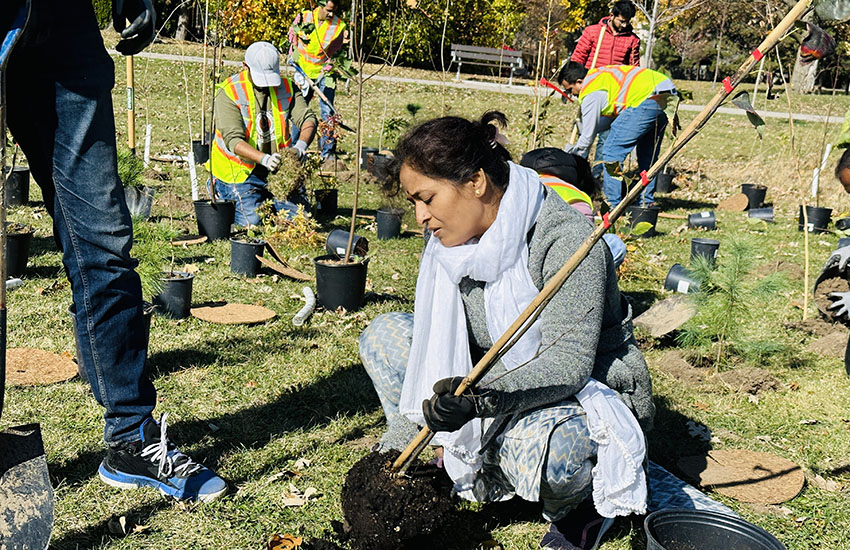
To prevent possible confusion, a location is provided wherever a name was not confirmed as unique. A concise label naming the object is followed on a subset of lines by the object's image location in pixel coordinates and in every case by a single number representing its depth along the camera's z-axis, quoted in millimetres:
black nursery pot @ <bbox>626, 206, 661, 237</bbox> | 7371
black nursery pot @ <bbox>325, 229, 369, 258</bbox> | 5150
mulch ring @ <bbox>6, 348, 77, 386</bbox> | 3434
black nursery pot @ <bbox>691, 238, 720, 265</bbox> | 6125
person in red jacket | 8242
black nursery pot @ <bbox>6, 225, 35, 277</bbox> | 4656
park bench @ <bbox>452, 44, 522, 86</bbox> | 19292
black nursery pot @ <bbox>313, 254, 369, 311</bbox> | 4660
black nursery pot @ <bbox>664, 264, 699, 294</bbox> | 5299
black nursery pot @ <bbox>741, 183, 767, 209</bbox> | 9398
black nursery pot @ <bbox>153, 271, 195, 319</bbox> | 4285
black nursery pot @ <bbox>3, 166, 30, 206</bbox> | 6438
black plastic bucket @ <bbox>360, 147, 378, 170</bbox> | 9756
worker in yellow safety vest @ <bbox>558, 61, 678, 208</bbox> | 7141
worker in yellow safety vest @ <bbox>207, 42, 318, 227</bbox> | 6207
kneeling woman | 2236
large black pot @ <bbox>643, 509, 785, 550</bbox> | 2191
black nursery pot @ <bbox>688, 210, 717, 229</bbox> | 8016
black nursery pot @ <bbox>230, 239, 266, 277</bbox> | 5309
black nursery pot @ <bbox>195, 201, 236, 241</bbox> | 6004
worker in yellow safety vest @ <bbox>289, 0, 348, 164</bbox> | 8758
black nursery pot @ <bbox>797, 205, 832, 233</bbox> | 8047
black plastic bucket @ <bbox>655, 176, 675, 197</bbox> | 10061
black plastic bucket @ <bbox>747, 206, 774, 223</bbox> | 8516
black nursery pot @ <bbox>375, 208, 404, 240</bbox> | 6625
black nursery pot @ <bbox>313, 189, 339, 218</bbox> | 7140
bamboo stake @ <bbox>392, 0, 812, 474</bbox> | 1400
